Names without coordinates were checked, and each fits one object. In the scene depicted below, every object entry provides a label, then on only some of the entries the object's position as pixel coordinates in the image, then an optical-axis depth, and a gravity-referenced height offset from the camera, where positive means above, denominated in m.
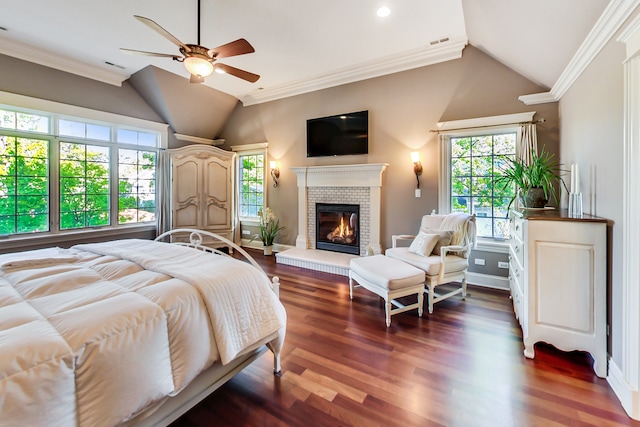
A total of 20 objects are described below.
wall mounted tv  4.69 +1.35
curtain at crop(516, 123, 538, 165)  3.42 +0.86
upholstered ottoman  2.79 -0.70
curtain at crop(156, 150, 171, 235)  5.43 +0.48
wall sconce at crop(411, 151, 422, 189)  4.11 +0.71
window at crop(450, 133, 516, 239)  3.78 +0.44
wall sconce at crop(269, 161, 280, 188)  5.73 +0.83
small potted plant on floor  5.71 -0.34
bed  0.97 -0.52
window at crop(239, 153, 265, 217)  6.15 +0.64
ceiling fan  2.45 +1.44
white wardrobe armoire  5.47 +0.48
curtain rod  3.44 +1.12
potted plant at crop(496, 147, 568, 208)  2.76 +0.29
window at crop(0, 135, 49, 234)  3.79 +0.38
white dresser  2.01 -0.55
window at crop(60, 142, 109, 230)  4.34 +0.44
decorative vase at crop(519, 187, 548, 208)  2.75 +0.13
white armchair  3.11 -0.49
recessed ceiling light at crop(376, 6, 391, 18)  2.99 +2.18
